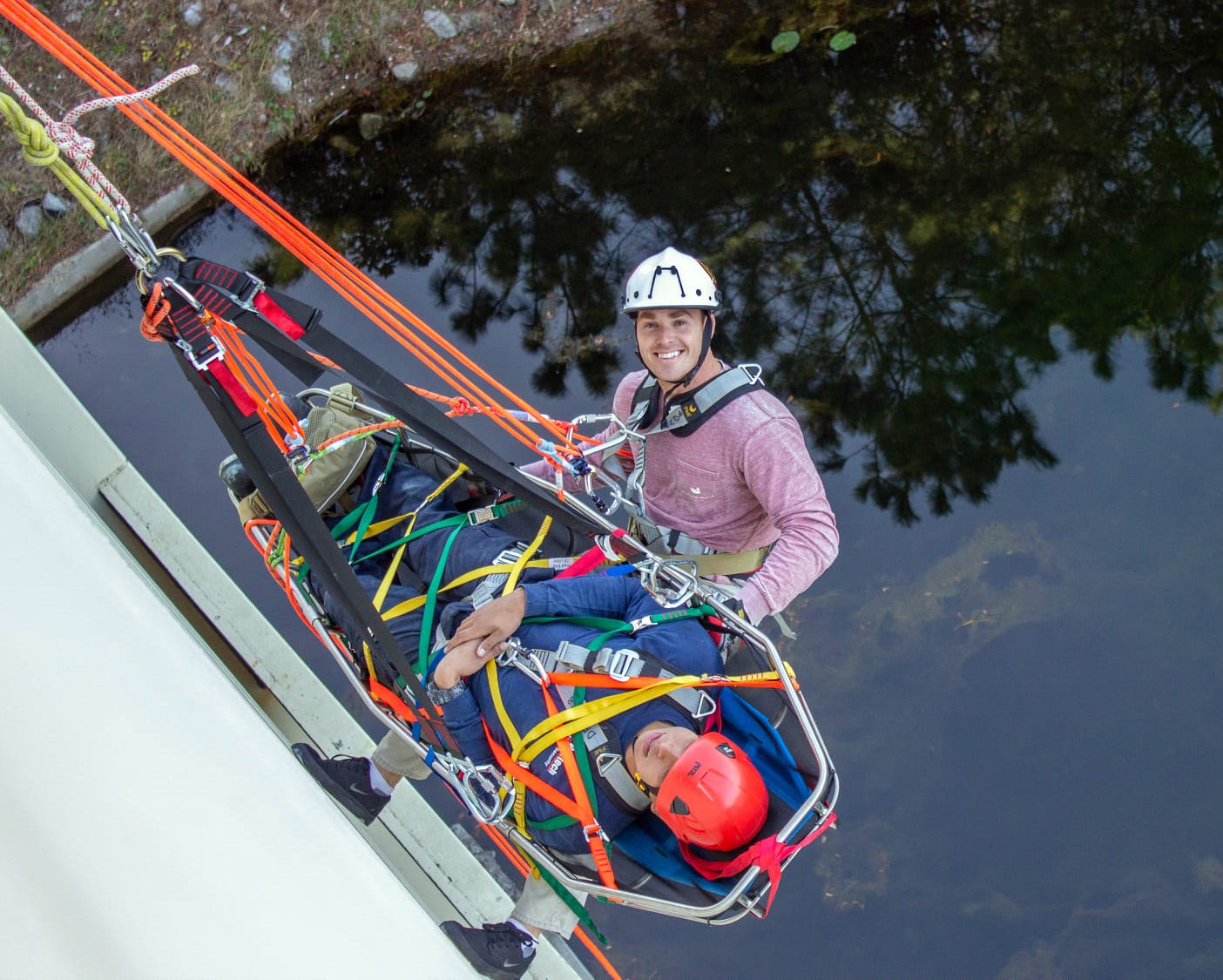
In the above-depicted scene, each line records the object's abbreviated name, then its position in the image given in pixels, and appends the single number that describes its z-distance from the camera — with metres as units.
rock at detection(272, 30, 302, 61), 4.49
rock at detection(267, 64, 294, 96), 4.48
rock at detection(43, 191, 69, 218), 4.23
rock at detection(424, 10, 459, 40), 4.59
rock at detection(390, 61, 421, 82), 4.55
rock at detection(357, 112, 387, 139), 4.51
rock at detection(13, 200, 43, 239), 4.24
